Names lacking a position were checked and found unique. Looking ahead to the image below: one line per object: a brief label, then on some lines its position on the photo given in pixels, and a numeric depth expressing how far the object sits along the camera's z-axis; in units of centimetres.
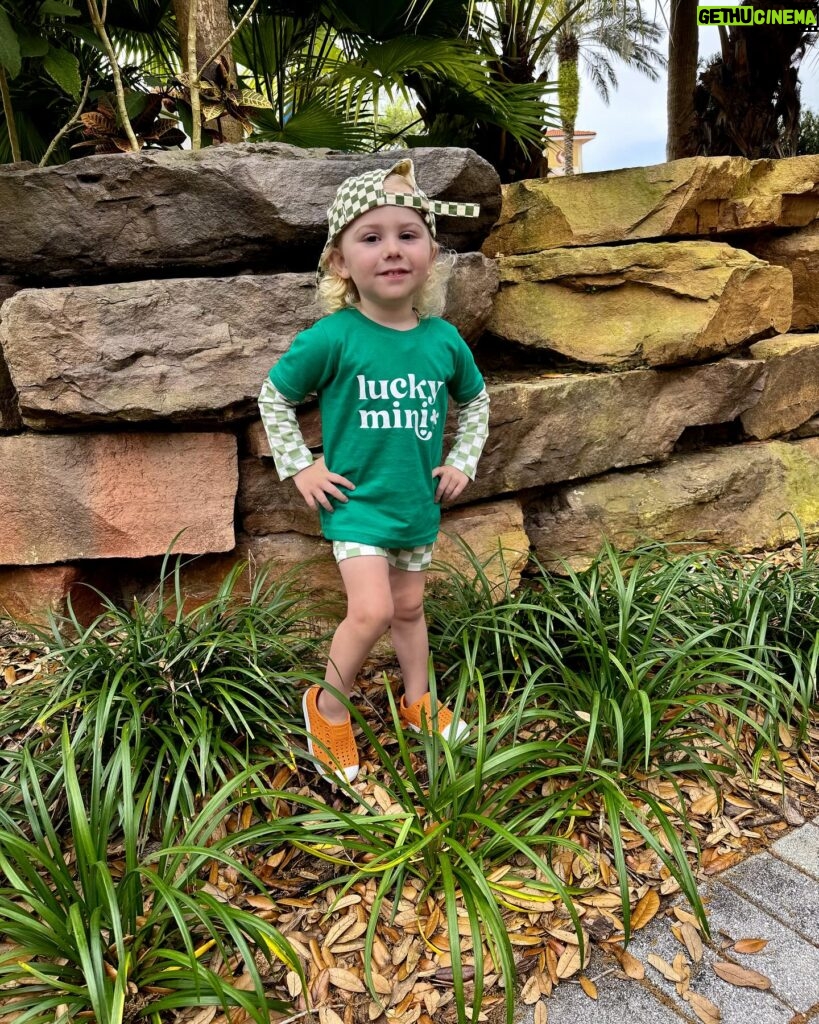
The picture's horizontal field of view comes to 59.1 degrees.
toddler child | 187
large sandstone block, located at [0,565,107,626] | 266
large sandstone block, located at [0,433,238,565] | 253
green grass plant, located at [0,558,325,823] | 188
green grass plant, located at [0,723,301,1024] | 135
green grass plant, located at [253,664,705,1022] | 161
